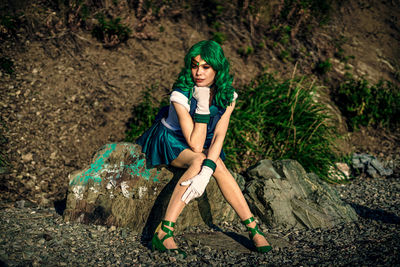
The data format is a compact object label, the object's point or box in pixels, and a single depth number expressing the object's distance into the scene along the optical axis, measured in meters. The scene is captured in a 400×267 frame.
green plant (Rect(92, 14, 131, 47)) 4.98
